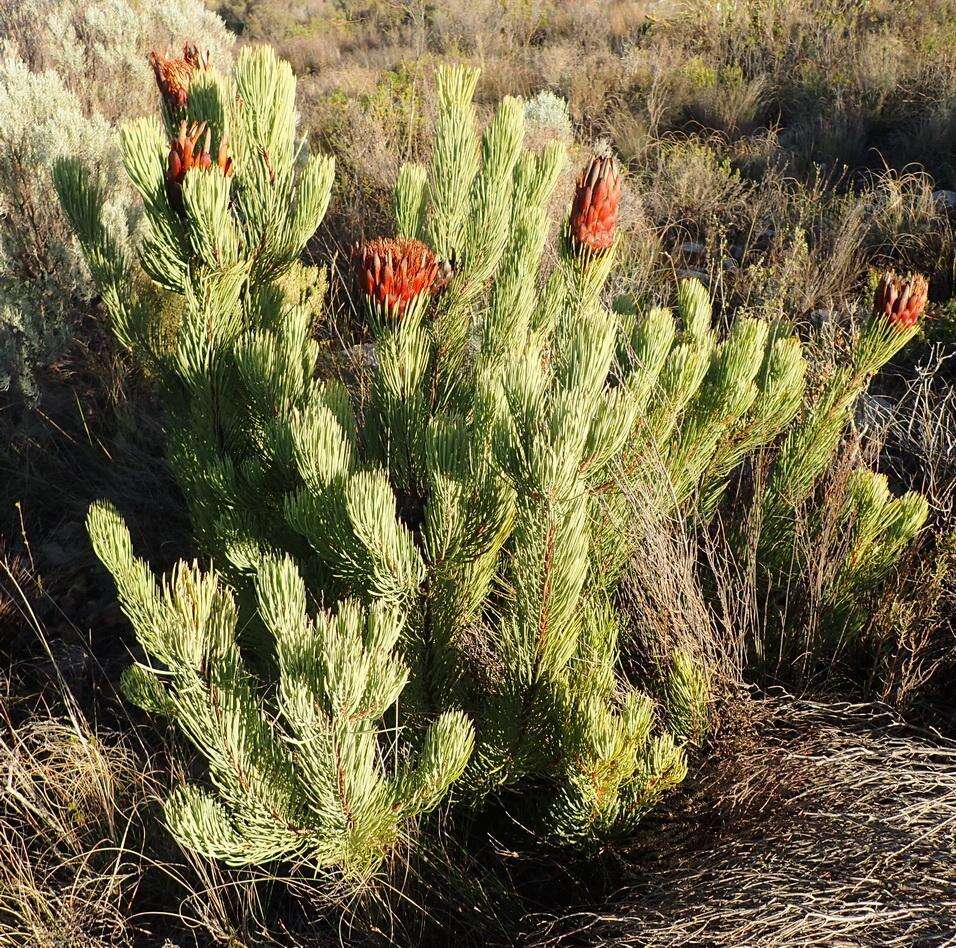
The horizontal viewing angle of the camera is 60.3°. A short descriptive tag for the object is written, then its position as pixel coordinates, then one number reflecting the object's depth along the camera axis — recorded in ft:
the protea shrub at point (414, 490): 5.41
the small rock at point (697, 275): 17.07
